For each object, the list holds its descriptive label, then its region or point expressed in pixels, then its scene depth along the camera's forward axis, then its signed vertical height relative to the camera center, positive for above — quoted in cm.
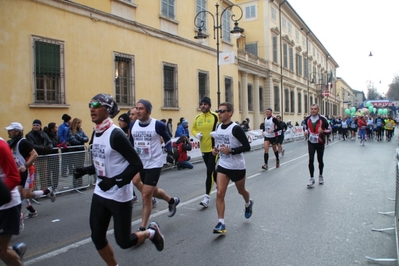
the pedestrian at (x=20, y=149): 536 -31
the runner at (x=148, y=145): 507 -27
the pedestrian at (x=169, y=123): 1693 +13
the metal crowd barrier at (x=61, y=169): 823 -99
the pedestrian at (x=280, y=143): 1477 -75
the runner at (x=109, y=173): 329 -42
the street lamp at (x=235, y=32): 1758 +462
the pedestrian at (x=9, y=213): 327 -80
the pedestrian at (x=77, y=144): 920 -46
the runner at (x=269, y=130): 1167 -19
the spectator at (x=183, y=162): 1283 -130
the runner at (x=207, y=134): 679 -16
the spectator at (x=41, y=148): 818 -47
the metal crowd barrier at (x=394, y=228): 412 -157
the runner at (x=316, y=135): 863 -26
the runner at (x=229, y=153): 530 -41
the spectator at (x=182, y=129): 1391 -12
